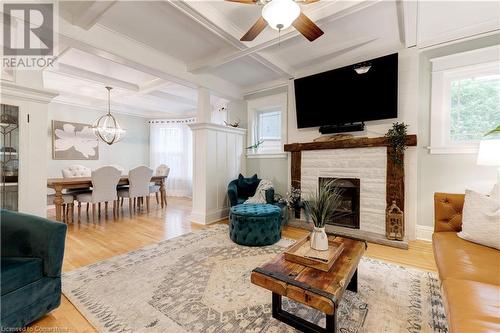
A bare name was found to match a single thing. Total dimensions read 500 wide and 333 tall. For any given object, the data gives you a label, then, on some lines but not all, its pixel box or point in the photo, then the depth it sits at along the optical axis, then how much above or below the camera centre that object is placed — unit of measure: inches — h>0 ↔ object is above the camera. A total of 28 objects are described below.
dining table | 139.0 -14.1
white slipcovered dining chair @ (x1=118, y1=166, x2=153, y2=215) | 175.9 -16.0
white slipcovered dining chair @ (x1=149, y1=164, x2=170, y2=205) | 209.0 -8.4
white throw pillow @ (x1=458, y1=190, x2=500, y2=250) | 62.8 -16.5
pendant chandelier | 200.8 +30.8
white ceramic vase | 62.4 -21.5
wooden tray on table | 55.5 -24.2
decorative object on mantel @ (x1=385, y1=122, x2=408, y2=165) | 113.2 +12.3
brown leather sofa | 37.3 -24.9
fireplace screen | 132.0 -25.0
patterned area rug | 58.4 -41.4
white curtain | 267.4 +15.7
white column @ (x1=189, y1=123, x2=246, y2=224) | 155.3 -4.5
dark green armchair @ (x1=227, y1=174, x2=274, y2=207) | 163.6 -15.8
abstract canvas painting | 209.0 +21.6
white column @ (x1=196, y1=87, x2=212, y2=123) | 157.1 +41.0
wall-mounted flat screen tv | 118.7 +40.9
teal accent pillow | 166.7 -17.3
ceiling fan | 62.2 +43.9
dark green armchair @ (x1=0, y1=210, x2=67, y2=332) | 52.9 -25.7
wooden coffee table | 45.1 -26.1
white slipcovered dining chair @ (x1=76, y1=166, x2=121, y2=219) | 152.8 -15.6
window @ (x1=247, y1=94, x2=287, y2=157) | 169.6 +31.3
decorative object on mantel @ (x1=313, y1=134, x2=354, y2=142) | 135.5 +16.6
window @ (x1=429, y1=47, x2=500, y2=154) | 102.4 +31.2
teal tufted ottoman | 110.3 -31.3
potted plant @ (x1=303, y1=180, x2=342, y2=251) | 62.6 -14.5
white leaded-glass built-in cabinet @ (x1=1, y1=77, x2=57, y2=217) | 87.0 +8.3
